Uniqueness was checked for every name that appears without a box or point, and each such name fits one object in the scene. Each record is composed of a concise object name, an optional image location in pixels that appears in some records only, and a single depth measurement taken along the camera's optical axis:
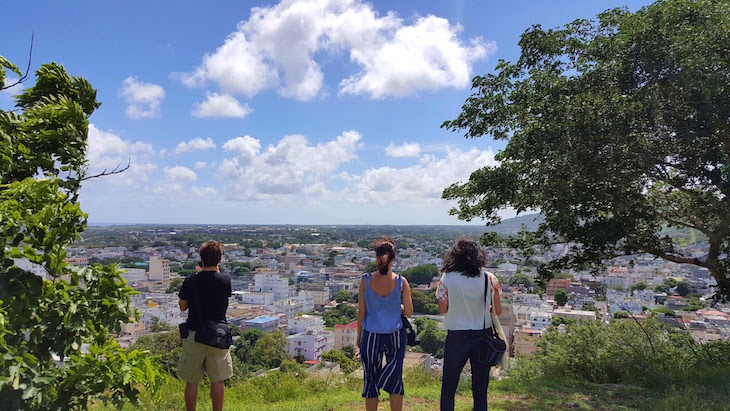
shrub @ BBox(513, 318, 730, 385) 5.41
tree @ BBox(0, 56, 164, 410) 1.62
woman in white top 3.17
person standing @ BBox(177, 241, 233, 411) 3.27
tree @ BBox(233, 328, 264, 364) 14.62
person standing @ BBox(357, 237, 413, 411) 3.28
